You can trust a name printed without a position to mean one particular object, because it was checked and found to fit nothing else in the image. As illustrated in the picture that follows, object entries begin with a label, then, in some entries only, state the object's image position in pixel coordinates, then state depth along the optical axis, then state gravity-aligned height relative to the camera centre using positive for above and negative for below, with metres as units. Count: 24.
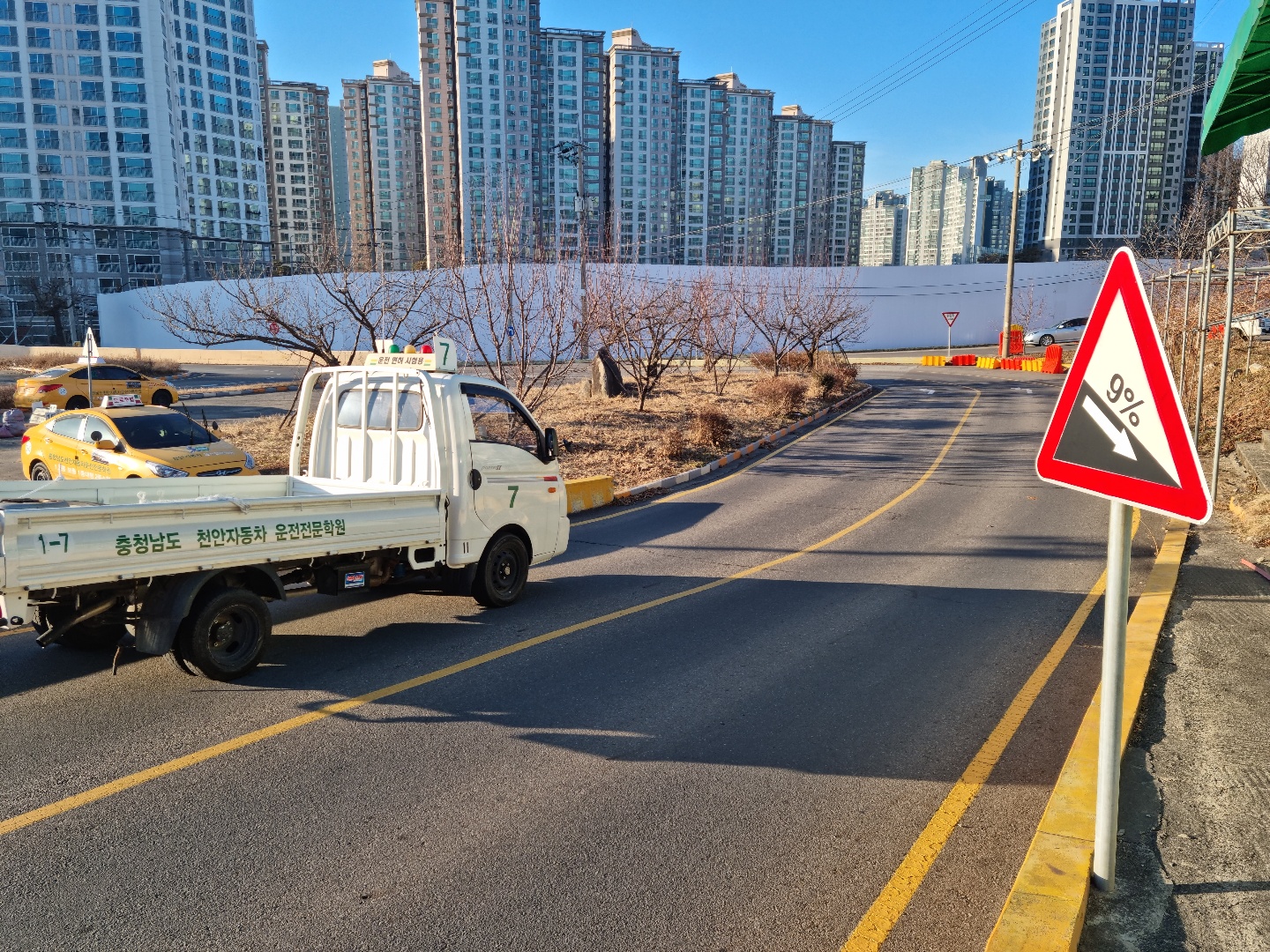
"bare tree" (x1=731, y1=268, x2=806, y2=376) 33.88 +1.40
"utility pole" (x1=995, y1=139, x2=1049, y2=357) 41.19 +5.21
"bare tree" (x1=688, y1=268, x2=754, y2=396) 30.45 +0.38
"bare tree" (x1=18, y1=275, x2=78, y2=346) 79.94 +2.24
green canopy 4.78 +1.42
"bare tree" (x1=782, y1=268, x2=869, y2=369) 33.59 +0.67
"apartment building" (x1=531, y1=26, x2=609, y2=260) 117.44 +28.65
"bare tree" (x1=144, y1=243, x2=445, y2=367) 18.72 +0.84
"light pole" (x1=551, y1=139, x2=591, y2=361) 23.31 +2.86
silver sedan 52.12 -0.37
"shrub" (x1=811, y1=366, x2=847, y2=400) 30.25 -1.84
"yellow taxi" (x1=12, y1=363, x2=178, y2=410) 27.00 -1.83
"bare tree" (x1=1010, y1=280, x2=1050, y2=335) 58.22 +1.16
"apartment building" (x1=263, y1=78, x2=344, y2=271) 151.75 +28.55
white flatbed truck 5.78 -1.50
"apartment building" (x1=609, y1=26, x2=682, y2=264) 121.44 +25.54
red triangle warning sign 3.16 -0.33
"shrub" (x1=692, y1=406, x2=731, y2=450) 20.02 -2.23
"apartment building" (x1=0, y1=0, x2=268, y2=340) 91.06 +17.66
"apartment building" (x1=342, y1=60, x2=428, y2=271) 134.50 +27.09
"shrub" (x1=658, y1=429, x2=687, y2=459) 18.61 -2.42
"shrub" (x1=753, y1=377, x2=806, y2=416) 25.78 -1.91
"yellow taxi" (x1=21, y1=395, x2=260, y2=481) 13.48 -1.85
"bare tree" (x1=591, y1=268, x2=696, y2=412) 25.91 +0.14
